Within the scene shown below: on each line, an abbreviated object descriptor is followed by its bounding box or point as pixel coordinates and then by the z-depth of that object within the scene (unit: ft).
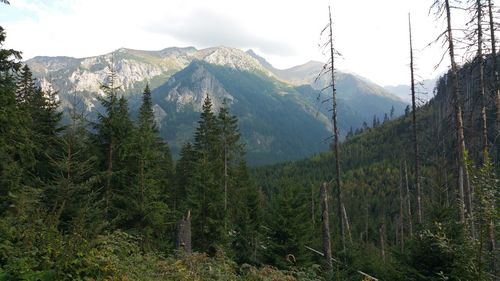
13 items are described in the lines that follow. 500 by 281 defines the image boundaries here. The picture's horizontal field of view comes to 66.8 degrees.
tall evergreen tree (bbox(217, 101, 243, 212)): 111.49
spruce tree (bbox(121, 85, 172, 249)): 64.18
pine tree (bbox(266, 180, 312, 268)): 77.61
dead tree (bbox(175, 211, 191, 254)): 49.70
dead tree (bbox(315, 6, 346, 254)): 71.46
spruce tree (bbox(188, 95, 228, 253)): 78.69
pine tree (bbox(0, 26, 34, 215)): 42.32
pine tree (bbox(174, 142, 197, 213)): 122.83
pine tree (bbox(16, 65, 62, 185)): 67.62
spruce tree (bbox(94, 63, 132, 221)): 63.82
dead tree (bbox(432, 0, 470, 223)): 56.90
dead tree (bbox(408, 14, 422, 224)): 73.41
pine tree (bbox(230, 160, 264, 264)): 94.79
